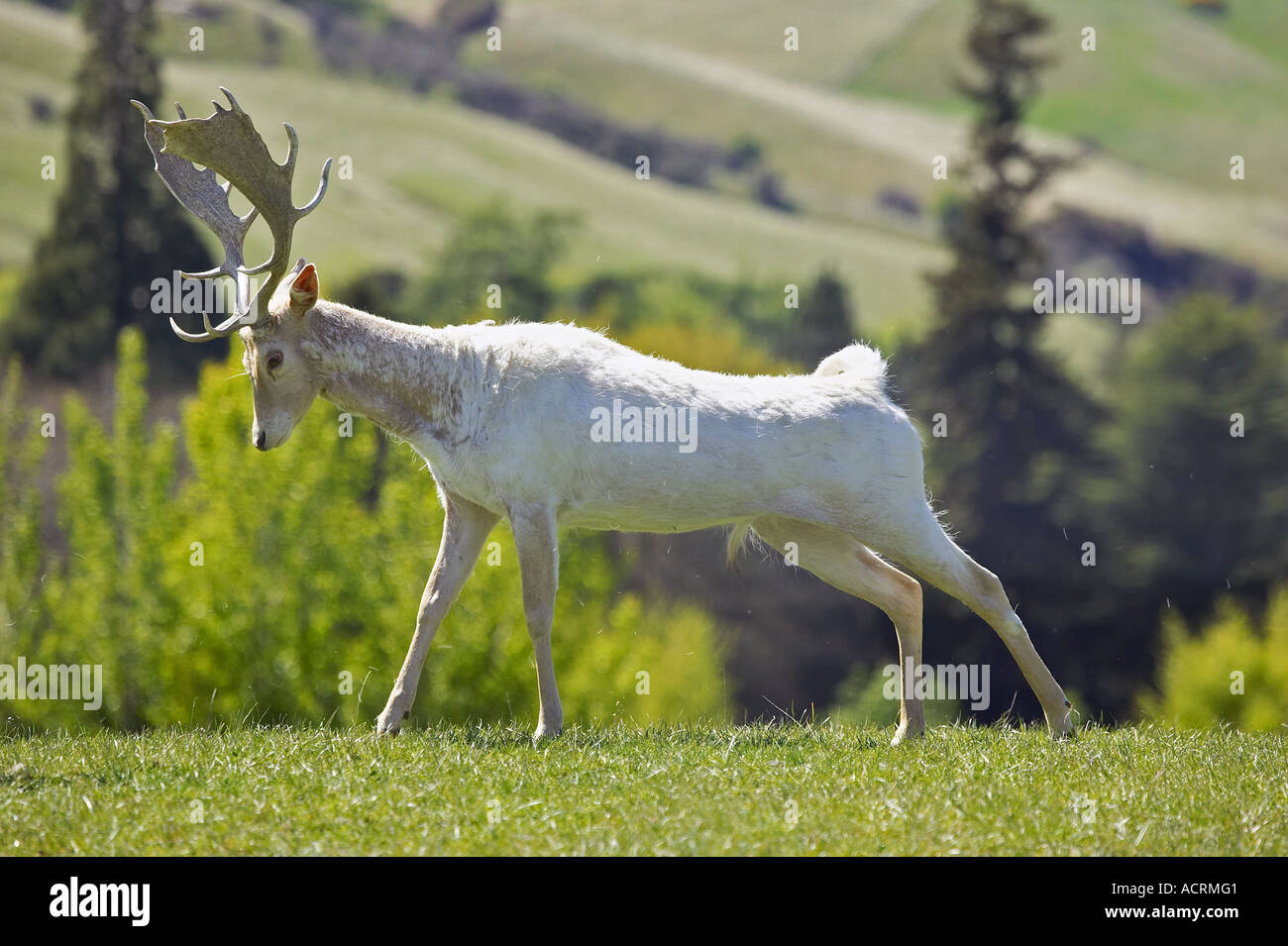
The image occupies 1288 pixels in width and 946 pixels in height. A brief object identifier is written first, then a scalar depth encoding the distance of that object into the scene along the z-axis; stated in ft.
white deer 31.42
